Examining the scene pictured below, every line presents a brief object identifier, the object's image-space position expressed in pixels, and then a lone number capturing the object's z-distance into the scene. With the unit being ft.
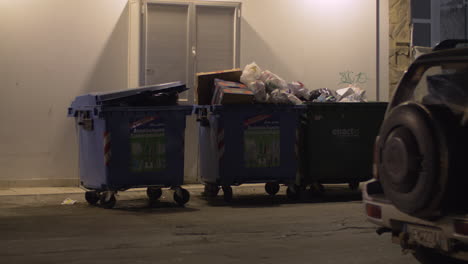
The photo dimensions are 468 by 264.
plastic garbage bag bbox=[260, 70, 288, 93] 34.40
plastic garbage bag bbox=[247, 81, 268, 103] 33.58
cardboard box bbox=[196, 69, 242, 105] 34.58
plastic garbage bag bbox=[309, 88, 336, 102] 36.76
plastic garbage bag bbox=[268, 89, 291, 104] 33.94
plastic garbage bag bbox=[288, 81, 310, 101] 36.55
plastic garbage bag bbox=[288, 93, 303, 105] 34.35
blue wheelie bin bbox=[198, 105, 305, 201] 32.99
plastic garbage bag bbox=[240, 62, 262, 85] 34.04
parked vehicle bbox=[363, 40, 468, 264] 14.94
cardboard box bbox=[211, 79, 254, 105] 32.78
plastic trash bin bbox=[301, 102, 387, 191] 34.91
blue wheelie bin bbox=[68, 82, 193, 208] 30.86
